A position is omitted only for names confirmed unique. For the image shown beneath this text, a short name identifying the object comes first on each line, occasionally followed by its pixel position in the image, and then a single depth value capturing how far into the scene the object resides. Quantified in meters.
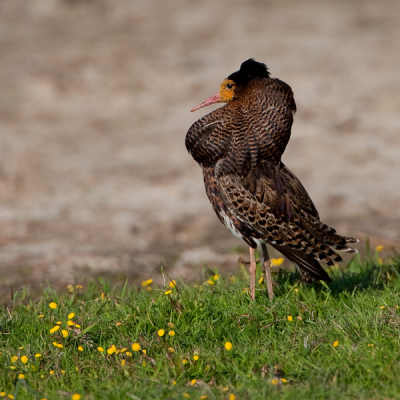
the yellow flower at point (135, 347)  10.27
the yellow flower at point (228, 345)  10.31
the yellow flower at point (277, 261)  13.88
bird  12.60
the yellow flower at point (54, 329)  10.91
